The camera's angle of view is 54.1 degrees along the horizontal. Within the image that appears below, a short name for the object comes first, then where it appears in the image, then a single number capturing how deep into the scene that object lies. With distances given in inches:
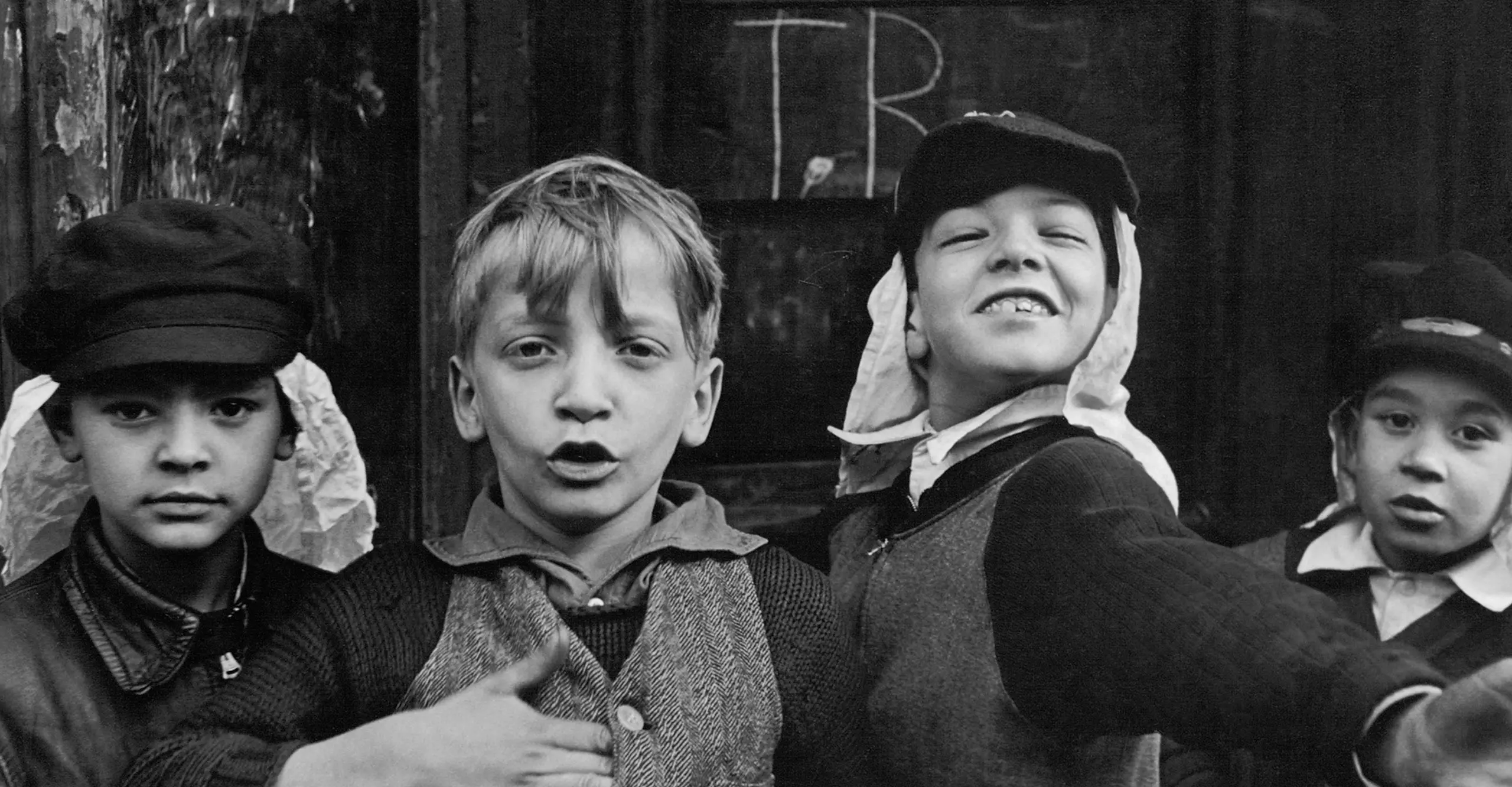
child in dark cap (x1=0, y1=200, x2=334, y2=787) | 66.1
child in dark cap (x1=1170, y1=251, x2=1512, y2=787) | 73.3
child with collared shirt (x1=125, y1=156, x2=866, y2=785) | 59.4
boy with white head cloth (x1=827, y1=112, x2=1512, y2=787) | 51.2
